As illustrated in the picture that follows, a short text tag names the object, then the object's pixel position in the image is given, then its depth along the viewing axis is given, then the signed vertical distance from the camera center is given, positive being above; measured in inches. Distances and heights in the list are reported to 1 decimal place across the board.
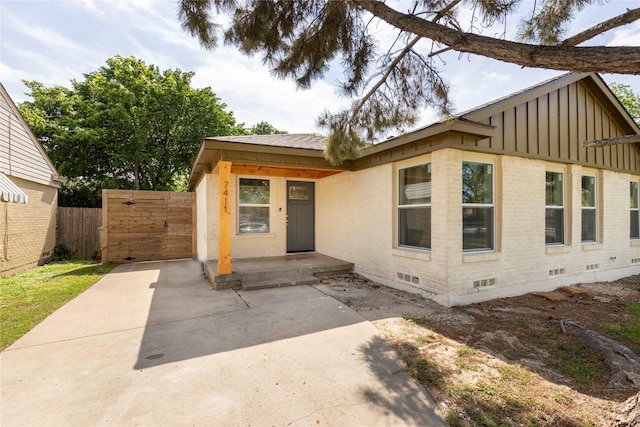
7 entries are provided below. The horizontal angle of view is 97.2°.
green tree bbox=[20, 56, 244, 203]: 531.2 +183.5
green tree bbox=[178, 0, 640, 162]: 125.2 +92.8
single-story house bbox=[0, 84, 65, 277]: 265.1 +18.7
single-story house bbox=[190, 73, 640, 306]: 192.9 +13.6
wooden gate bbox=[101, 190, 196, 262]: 346.3 -13.4
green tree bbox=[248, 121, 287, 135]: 1043.9 +320.9
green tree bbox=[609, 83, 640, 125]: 558.9 +230.5
